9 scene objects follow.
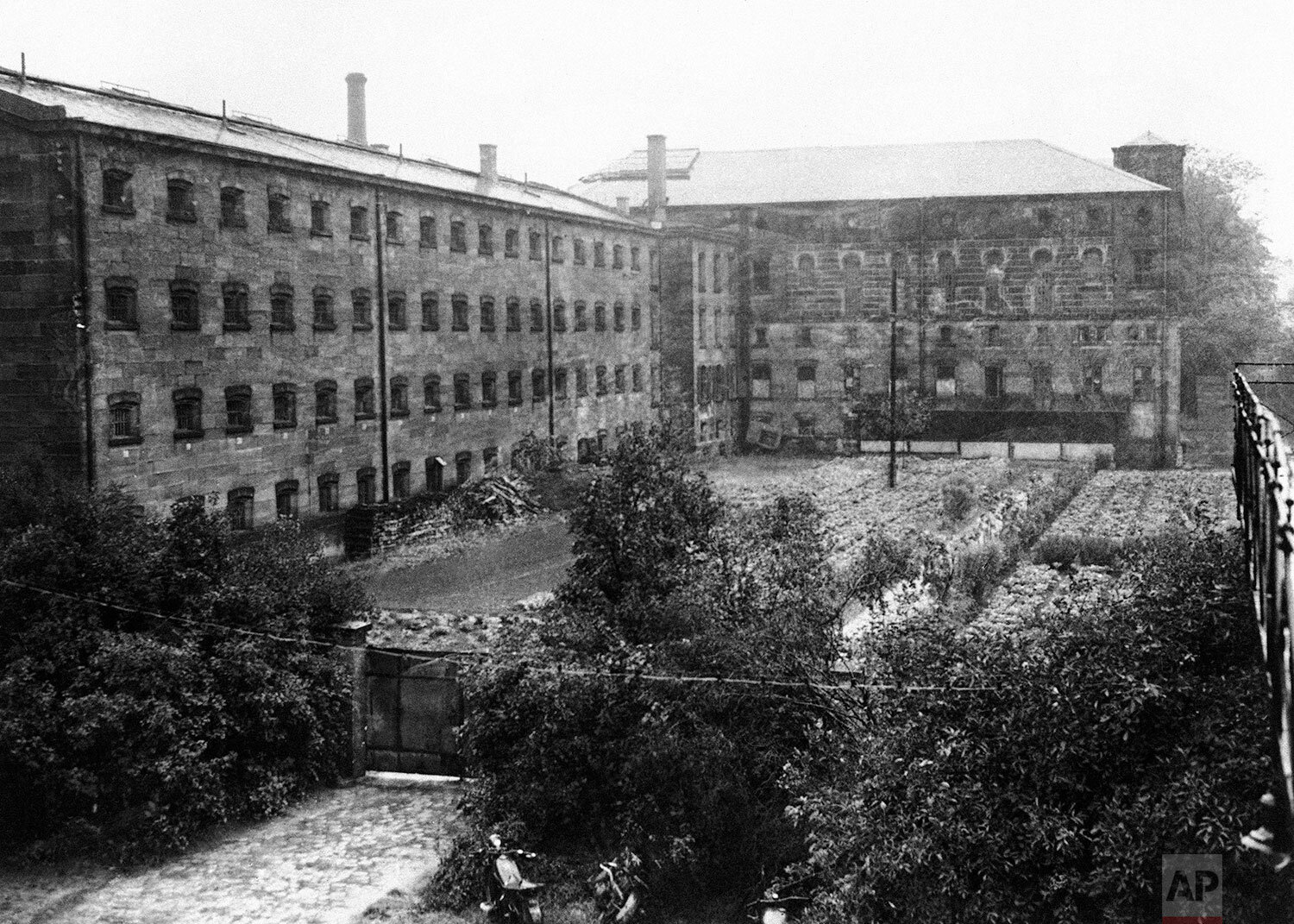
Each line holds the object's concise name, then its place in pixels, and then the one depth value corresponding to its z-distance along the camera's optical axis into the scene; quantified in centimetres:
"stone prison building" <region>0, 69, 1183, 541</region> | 2425
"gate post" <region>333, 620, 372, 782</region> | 1841
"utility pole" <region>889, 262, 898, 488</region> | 4084
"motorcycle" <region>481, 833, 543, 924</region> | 1429
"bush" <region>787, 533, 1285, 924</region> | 1067
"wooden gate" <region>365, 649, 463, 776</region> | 1820
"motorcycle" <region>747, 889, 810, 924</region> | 1335
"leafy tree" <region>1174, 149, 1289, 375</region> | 5331
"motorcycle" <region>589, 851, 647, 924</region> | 1423
